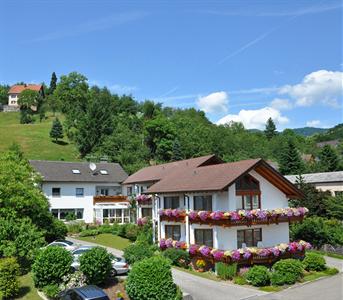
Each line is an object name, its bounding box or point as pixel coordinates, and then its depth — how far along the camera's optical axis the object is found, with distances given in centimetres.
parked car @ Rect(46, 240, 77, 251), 3304
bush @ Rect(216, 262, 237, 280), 2805
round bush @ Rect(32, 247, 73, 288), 2377
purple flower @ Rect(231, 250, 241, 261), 2817
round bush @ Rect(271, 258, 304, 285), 2687
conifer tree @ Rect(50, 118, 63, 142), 10212
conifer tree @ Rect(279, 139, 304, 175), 7906
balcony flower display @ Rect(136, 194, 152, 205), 4594
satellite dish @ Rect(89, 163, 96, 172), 5753
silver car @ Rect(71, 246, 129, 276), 2603
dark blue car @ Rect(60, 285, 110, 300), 1916
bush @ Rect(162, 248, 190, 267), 3186
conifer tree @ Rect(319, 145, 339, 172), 8088
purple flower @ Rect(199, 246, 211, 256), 2981
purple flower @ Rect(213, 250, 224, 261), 2863
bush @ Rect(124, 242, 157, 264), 2877
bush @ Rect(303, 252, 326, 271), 3047
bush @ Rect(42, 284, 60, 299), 2266
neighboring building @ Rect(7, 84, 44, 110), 15662
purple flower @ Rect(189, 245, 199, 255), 3115
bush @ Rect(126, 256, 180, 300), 2154
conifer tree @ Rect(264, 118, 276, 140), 15129
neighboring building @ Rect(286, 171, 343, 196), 5719
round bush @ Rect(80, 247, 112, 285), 2358
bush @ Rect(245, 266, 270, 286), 2656
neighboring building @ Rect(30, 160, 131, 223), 5200
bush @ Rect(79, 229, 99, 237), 4623
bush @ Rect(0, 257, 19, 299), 2308
